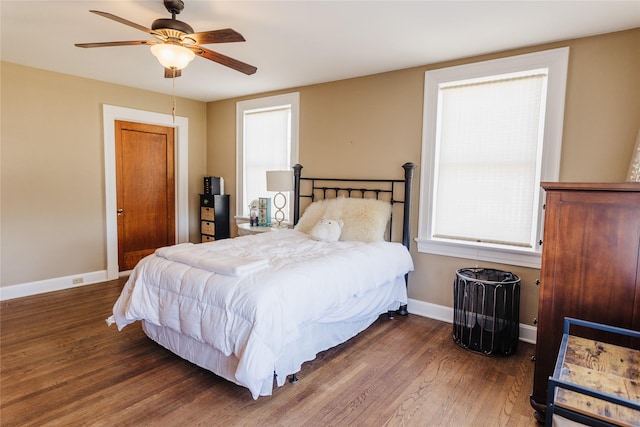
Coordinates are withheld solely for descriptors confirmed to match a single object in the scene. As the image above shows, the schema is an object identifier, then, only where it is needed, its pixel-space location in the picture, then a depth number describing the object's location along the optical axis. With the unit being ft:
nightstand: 14.21
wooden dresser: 5.95
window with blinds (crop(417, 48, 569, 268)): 9.61
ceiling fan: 7.20
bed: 6.72
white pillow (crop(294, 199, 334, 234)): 12.78
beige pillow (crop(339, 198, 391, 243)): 11.33
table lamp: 13.79
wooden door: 15.48
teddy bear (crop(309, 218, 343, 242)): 11.30
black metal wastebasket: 9.27
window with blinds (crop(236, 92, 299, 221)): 14.87
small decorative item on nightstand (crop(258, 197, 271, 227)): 15.30
